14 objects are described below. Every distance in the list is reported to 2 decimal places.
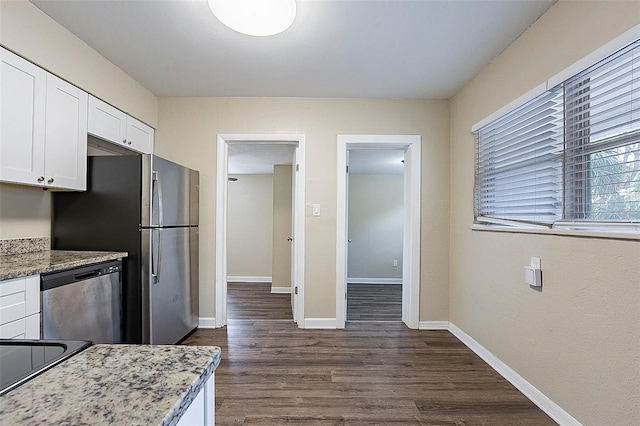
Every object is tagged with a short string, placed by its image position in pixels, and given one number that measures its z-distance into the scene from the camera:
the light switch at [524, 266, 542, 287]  1.96
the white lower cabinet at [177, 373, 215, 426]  0.59
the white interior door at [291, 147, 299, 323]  3.43
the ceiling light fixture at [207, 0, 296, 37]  1.69
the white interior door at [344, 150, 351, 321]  3.33
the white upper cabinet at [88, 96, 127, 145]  2.42
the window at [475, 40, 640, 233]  1.47
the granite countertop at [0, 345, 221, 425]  0.47
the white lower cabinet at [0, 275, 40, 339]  1.46
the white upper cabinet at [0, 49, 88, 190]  1.79
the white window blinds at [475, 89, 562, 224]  1.92
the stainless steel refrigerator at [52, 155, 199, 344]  2.38
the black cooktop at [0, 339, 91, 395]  0.58
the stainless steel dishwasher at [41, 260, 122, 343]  1.71
